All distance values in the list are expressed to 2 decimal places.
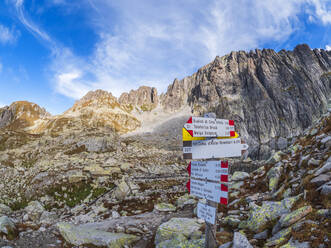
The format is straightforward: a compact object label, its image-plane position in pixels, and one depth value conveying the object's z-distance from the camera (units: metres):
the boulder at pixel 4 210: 16.56
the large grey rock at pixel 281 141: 127.65
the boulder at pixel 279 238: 5.43
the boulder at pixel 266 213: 7.37
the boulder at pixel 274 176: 11.54
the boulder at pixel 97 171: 26.58
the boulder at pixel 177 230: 8.75
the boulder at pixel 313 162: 9.84
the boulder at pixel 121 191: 19.34
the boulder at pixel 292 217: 6.01
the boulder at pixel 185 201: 15.91
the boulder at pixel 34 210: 15.61
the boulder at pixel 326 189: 6.39
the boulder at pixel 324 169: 7.98
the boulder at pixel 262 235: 6.71
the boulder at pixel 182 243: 7.15
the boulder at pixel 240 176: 16.86
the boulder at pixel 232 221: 8.90
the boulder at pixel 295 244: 4.46
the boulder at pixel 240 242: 5.52
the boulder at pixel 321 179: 7.21
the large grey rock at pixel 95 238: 9.33
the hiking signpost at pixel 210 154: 5.52
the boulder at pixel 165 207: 15.33
